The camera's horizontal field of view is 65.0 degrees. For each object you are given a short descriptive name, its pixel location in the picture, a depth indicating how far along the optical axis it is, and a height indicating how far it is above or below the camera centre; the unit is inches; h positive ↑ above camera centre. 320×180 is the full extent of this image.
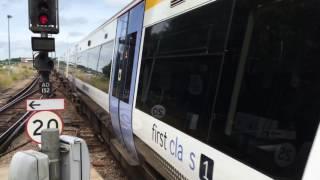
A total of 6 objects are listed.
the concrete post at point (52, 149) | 73.5 -29.7
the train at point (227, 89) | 56.6 -6.9
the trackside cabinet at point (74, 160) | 74.5 -32.5
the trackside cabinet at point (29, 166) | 66.3 -32.0
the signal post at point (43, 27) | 156.3 +11.9
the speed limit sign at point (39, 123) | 136.8 -41.1
